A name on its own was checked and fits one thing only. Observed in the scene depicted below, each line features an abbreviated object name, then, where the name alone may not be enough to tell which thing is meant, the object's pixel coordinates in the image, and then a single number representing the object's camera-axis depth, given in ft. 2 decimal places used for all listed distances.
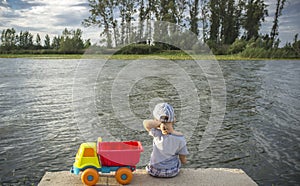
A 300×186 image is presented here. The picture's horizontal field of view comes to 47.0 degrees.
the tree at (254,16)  141.59
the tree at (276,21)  133.70
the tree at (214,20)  138.41
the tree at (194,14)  125.72
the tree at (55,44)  118.69
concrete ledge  11.87
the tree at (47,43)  119.44
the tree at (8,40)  116.78
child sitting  12.06
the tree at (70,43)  86.29
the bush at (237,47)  122.21
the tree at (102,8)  100.37
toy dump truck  11.45
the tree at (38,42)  119.16
